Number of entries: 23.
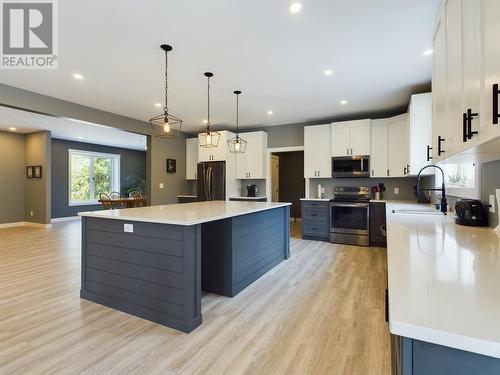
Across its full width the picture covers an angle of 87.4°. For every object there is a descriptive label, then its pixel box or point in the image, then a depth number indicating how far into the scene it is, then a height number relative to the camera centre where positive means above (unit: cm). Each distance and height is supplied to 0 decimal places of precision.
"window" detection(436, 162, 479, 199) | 216 +6
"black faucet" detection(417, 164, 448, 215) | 263 -18
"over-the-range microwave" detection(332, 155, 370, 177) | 508 +42
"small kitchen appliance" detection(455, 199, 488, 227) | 186 -19
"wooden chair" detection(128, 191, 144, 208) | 718 -39
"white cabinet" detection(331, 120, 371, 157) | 506 +97
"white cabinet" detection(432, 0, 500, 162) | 101 +56
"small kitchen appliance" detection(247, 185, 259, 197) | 636 -7
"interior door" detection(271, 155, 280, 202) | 789 +29
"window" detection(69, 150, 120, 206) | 846 +44
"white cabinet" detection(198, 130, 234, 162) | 611 +86
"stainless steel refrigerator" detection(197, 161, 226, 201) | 613 +15
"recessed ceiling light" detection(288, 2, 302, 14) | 215 +150
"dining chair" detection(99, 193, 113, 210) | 698 -41
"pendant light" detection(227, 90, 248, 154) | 418 +98
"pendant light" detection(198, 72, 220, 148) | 348 +72
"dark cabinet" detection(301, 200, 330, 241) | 524 -68
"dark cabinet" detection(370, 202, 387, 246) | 474 -65
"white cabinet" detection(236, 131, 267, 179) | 616 +73
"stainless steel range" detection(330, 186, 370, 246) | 485 -62
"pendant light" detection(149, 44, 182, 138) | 276 +149
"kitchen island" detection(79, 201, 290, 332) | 214 -67
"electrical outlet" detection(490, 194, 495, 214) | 177 -12
